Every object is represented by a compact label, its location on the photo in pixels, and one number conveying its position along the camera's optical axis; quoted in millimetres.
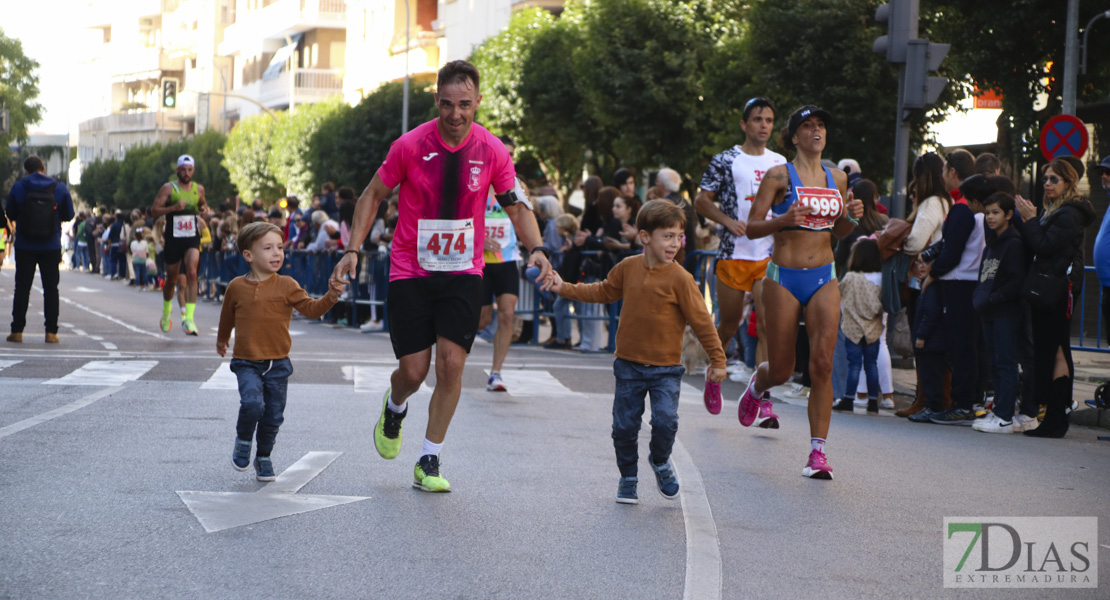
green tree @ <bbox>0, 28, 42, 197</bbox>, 93438
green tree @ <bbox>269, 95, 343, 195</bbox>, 60666
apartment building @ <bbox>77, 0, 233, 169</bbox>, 97312
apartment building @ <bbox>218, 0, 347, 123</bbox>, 75188
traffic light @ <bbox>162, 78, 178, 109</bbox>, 51969
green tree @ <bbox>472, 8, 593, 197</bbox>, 41094
